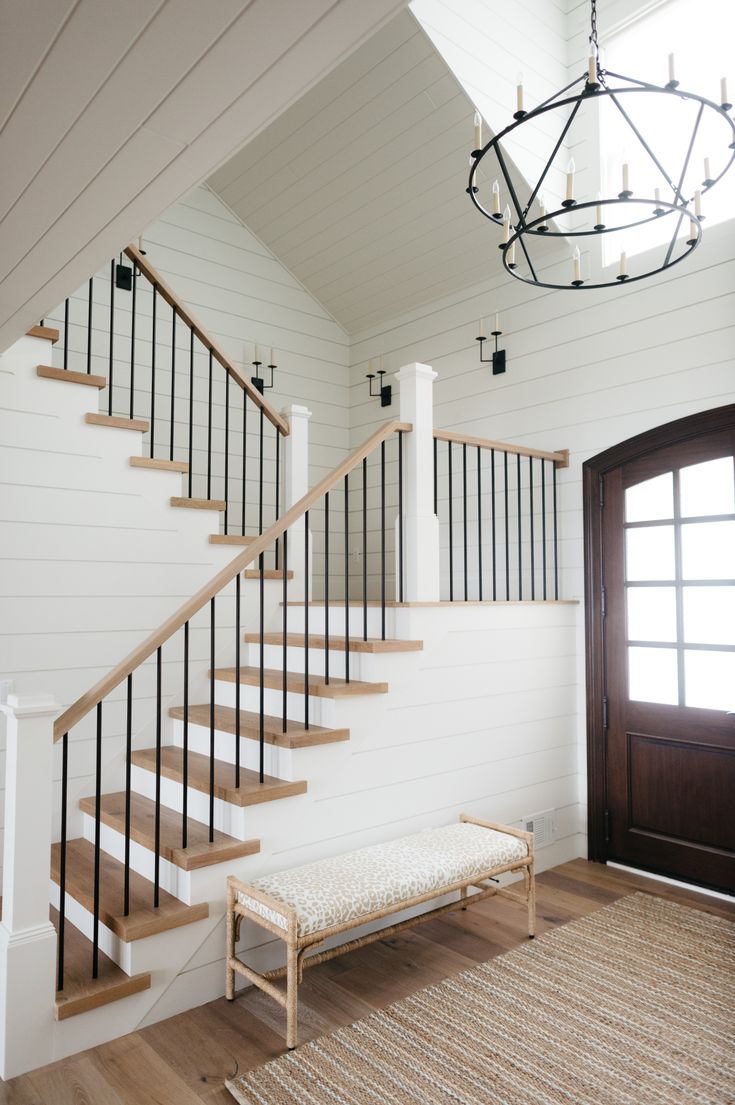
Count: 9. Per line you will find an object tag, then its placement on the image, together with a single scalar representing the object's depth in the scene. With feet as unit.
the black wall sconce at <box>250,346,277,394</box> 17.75
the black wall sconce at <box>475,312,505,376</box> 15.81
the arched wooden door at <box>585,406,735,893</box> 12.10
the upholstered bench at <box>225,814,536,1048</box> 8.27
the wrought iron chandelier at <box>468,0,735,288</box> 6.96
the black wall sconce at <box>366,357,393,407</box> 19.07
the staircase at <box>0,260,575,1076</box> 8.55
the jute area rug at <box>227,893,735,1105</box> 7.32
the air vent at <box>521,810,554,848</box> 13.24
